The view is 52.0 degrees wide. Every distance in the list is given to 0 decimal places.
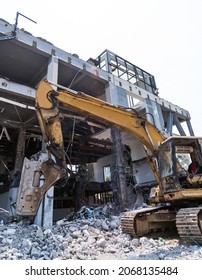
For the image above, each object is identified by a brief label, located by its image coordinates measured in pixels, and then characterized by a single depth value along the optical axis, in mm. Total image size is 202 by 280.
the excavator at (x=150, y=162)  4191
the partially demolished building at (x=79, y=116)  10352
